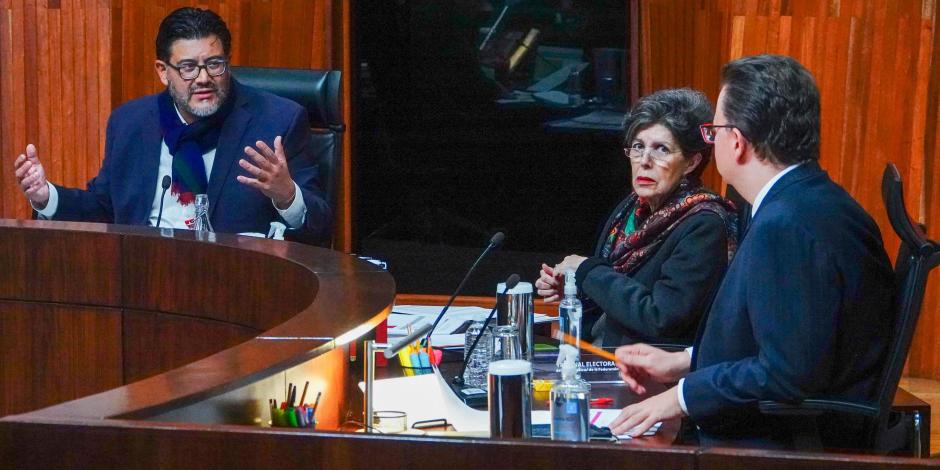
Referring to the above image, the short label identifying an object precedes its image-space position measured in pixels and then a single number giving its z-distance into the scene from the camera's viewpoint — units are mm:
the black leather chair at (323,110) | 7727
